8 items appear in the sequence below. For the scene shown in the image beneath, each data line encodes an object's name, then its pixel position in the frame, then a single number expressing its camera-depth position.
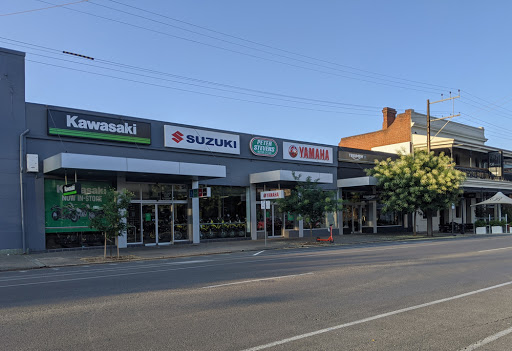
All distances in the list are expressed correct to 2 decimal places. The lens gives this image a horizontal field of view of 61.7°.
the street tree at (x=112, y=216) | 17.11
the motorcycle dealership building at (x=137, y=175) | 18.80
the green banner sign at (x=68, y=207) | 19.69
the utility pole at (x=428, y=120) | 32.41
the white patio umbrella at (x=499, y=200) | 35.77
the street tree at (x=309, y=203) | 24.06
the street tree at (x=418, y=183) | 30.27
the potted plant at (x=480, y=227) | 36.08
